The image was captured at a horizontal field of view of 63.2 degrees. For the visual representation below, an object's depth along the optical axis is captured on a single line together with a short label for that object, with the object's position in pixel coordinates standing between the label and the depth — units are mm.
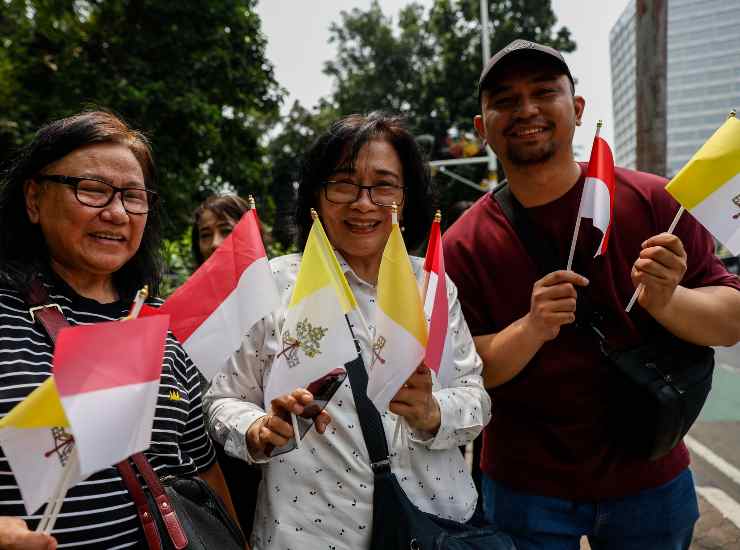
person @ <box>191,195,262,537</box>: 3734
